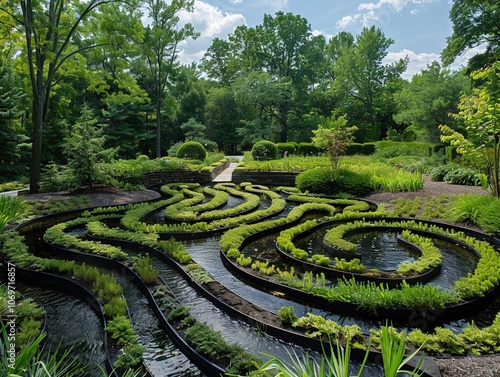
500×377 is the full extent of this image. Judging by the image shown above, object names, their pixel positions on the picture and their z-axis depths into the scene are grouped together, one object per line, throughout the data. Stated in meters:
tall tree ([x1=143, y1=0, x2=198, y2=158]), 23.98
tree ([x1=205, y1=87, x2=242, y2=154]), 34.50
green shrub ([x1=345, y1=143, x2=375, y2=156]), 27.09
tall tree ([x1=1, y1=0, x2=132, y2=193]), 11.24
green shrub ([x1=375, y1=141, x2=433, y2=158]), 21.62
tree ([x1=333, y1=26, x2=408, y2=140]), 34.59
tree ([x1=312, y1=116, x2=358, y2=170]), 12.80
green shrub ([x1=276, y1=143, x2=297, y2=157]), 27.33
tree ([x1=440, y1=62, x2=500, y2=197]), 7.84
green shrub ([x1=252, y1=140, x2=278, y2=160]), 22.05
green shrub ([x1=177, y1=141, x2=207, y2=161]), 21.95
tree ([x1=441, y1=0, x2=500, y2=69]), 19.08
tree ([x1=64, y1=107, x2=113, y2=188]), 11.91
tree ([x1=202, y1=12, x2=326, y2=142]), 31.50
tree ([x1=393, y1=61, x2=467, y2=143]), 21.17
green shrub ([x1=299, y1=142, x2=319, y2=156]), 27.80
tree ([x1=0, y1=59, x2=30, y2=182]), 14.33
